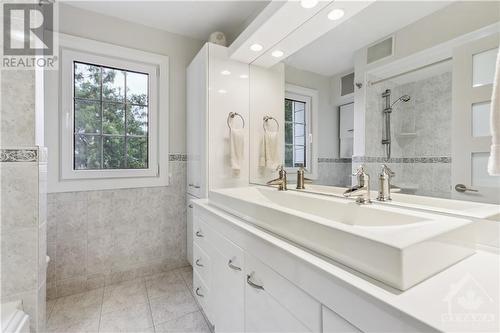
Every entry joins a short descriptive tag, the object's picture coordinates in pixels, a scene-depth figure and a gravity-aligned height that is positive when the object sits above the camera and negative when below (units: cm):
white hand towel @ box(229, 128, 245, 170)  190 +14
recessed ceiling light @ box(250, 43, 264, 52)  173 +88
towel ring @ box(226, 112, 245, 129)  196 +41
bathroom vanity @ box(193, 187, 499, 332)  48 -28
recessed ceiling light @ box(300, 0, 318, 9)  128 +89
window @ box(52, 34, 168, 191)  186 +41
